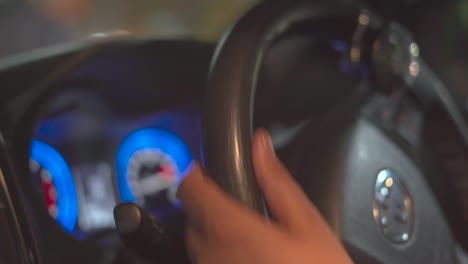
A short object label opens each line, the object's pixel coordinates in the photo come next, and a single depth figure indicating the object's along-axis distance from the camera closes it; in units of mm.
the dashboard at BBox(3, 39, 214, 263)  727
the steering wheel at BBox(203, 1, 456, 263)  540
